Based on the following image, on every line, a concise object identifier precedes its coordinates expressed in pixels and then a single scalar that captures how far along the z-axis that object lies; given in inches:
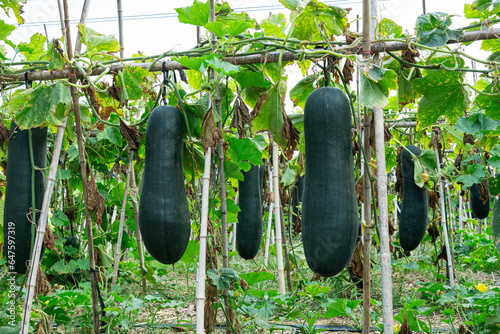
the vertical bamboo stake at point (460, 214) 263.9
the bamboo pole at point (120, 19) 127.8
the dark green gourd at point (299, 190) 220.1
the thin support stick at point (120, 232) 127.5
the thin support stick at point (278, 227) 129.1
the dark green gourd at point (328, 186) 66.3
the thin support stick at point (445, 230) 142.2
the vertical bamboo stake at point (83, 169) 77.1
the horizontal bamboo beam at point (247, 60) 78.4
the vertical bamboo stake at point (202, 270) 65.4
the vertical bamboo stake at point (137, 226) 123.6
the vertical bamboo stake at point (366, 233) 70.4
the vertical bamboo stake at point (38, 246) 74.1
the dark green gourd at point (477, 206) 217.6
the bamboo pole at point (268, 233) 179.4
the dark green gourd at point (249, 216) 145.5
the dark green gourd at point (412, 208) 139.6
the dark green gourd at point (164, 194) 75.5
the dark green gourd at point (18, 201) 84.7
